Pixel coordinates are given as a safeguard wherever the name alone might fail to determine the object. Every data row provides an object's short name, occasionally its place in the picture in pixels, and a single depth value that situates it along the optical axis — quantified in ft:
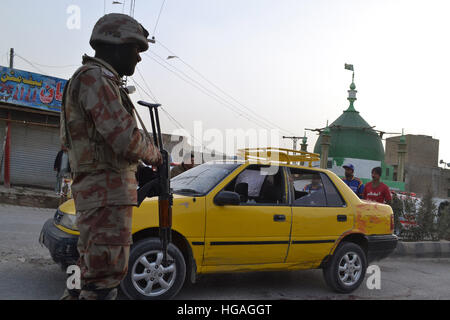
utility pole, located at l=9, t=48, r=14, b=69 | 87.25
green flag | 122.01
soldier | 7.06
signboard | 49.98
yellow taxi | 13.70
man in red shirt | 26.22
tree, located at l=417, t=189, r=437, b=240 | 32.17
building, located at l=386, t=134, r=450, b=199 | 169.27
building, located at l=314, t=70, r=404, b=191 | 109.70
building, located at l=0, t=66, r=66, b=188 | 50.49
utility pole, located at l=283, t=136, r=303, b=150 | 155.37
